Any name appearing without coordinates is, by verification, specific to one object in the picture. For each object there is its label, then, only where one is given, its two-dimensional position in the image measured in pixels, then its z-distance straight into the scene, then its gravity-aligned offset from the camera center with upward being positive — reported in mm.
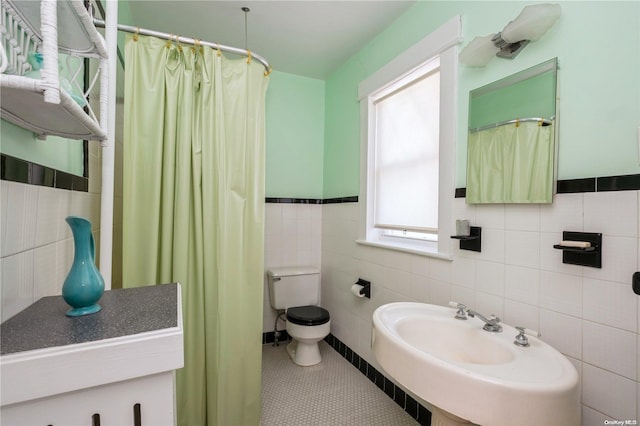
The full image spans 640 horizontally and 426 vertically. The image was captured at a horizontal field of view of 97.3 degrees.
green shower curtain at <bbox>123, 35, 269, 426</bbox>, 1366 +27
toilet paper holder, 1998 -547
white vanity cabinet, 486 -292
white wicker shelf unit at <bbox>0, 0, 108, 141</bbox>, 506 +324
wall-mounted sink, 708 -469
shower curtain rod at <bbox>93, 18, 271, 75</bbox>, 1286 +865
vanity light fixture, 1026 +713
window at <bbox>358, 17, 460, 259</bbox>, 1460 +416
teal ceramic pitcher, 673 -164
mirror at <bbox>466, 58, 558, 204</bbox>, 1061 +312
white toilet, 2102 -778
